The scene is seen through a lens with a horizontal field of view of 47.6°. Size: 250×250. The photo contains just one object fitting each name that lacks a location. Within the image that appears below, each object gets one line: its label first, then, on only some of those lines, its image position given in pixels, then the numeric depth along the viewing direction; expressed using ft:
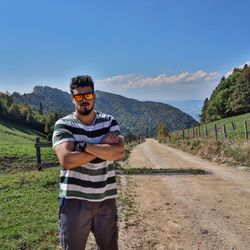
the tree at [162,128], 231.07
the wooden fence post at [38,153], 38.74
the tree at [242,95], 187.82
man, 8.83
